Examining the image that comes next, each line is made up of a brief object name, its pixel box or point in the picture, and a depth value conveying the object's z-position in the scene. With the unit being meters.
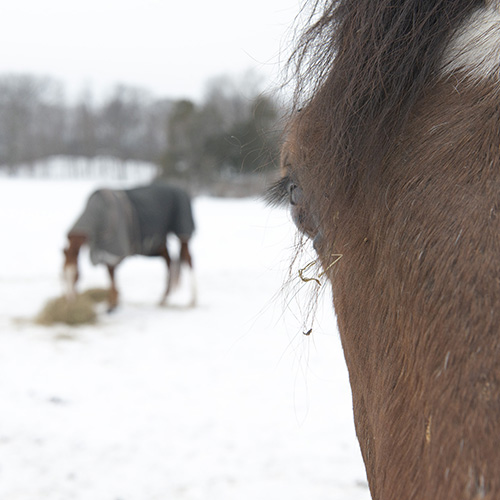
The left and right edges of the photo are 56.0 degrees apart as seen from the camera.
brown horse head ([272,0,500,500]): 0.69
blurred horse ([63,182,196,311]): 6.73
